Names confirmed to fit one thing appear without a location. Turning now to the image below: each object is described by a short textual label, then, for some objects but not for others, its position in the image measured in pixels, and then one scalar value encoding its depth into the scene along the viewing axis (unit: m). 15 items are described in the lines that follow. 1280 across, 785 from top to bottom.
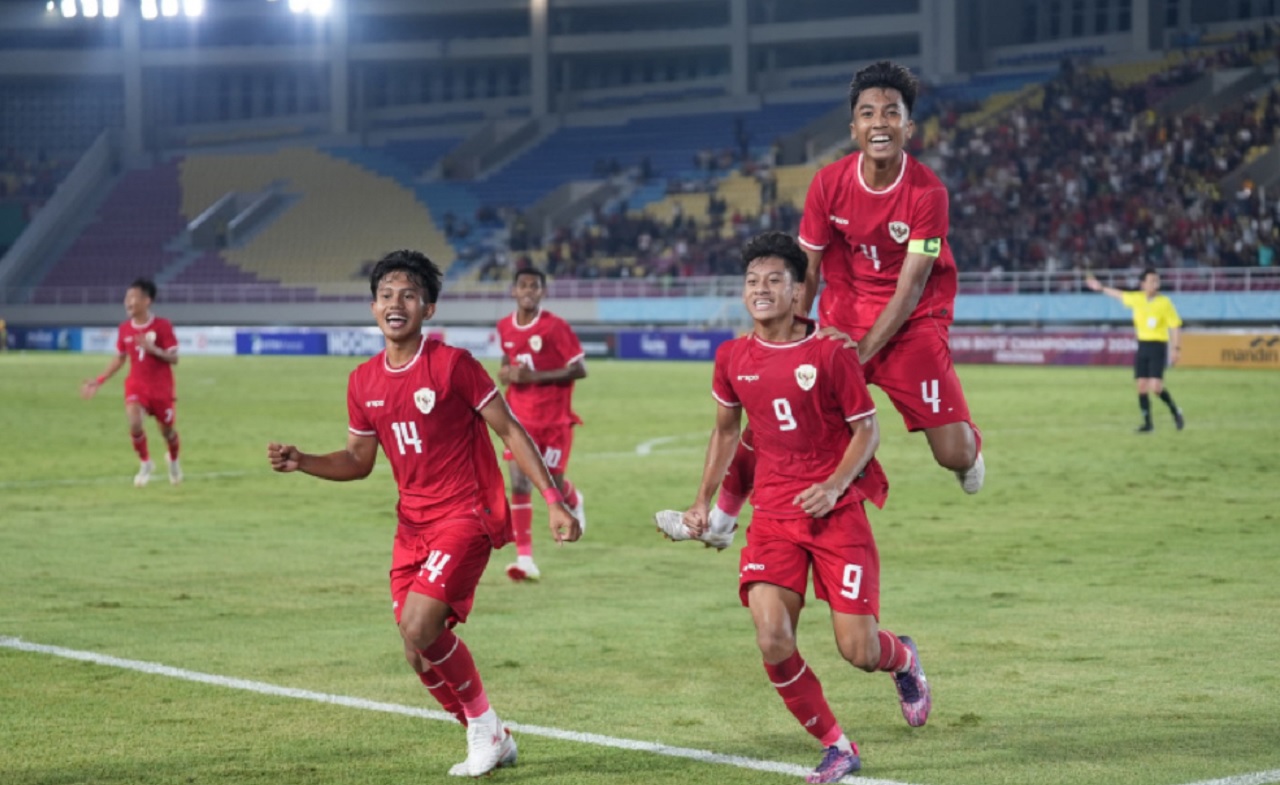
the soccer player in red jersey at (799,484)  6.95
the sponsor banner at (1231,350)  41.47
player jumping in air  8.20
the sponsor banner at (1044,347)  43.78
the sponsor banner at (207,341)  60.28
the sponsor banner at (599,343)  53.81
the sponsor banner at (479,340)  52.75
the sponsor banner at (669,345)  50.62
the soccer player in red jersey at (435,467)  7.20
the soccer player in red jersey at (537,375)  13.42
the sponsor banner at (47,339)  64.44
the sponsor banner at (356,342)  55.41
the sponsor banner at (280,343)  58.00
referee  25.69
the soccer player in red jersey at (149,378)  20.48
